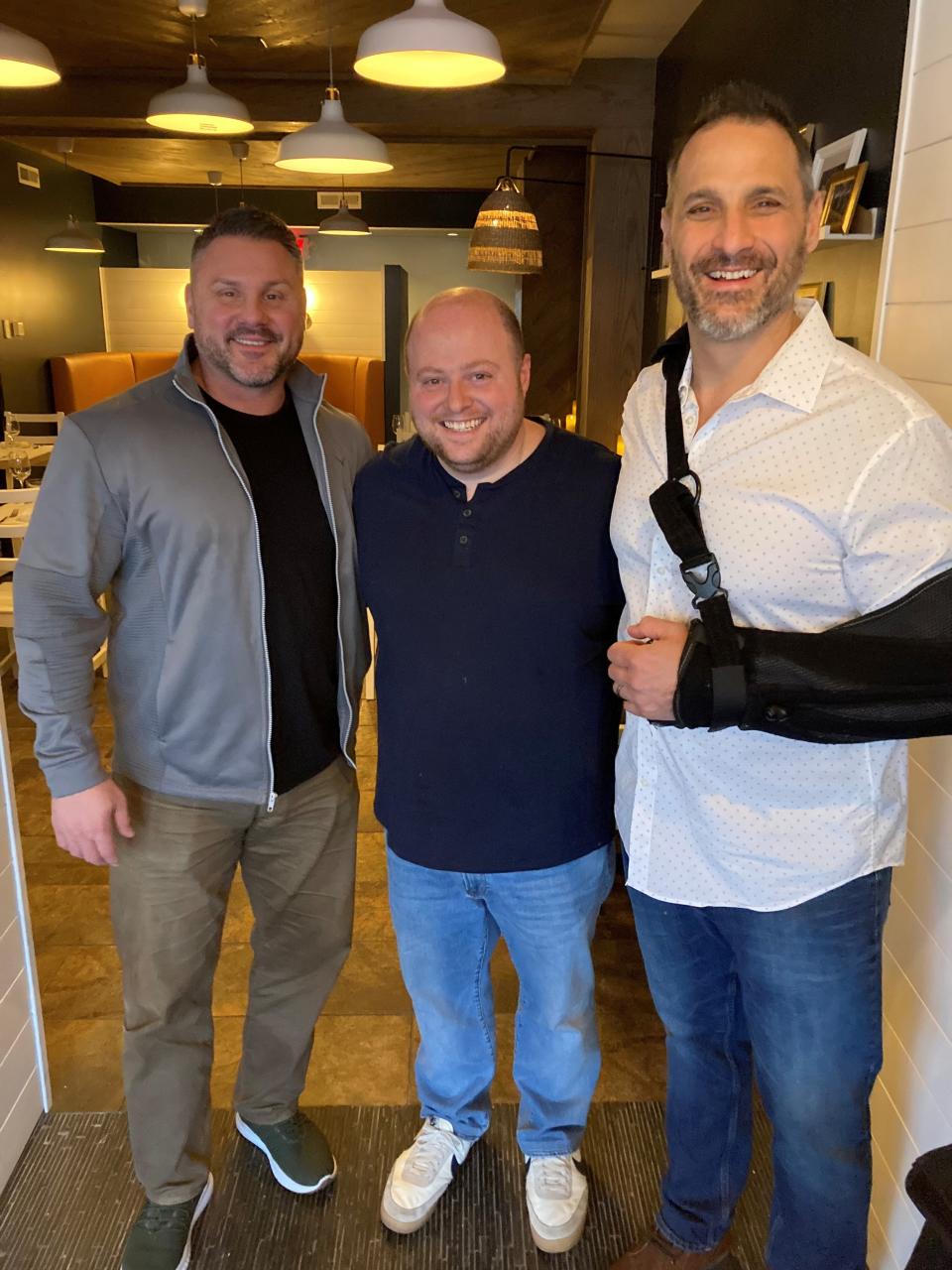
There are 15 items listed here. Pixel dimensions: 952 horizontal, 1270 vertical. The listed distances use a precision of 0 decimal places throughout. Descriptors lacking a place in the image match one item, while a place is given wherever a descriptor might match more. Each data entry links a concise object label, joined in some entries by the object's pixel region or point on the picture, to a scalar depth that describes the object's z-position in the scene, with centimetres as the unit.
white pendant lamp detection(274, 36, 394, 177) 353
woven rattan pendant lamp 477
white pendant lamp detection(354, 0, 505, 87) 252
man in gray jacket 165
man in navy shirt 164
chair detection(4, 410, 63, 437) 634
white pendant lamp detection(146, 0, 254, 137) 360
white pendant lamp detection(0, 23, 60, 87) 294
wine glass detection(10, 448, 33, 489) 520
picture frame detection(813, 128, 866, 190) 246
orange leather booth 996
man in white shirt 127
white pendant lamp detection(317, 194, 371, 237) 879
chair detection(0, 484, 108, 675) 410
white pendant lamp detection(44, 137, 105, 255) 882
